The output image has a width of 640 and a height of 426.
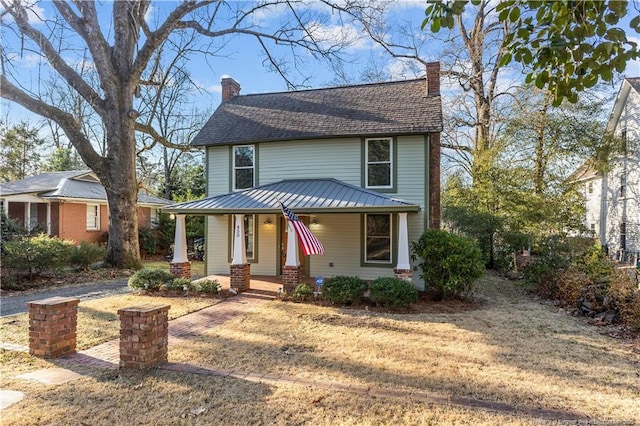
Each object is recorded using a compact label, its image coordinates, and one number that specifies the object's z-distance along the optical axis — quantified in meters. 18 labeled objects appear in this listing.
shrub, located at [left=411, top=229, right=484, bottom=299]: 9.49
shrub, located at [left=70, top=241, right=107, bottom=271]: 13.86
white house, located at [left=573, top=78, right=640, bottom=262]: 20.03
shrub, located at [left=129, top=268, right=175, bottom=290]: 10.20
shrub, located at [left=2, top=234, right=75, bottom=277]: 11.27
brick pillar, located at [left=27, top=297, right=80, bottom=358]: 5.06
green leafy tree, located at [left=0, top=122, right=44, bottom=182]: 29.02
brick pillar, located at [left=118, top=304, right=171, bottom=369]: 4.64
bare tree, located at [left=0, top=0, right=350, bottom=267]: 12.45
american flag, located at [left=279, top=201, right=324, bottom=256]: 8.29
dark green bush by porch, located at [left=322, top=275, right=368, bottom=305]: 9.05
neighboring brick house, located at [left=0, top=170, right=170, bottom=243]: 18.73
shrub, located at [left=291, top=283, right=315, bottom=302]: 9.40
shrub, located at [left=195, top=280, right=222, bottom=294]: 9.94
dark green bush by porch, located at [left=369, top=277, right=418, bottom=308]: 8.75
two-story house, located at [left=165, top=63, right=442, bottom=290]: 10.66
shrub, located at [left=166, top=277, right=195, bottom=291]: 10.13
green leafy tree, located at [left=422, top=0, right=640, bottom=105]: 2.53
